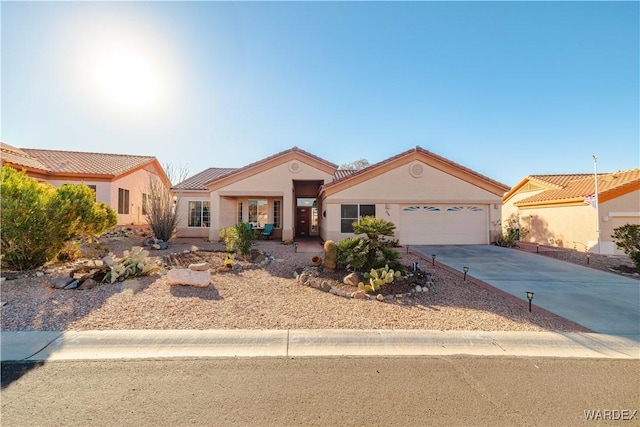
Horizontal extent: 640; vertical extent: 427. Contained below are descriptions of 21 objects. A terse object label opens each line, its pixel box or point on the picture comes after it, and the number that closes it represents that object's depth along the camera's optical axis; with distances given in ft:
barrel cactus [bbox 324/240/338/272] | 28.63
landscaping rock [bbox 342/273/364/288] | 24.74
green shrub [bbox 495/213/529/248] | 48.85
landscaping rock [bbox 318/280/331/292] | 23.59
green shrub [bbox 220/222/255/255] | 34.96
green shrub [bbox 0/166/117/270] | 24.07
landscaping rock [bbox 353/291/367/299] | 21.99
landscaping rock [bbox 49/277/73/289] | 22.12
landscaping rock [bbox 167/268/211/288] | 23.25
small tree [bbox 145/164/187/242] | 47.85
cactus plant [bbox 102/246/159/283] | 23.90
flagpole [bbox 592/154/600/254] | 47.69
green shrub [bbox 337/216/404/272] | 26.55
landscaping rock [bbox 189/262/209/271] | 24.02
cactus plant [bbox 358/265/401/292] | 22.70
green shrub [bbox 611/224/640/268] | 33.51
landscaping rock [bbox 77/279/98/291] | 22.05
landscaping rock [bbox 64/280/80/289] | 22.07
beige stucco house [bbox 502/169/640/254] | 48.19
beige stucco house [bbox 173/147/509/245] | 49.73
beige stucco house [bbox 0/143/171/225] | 52.85
